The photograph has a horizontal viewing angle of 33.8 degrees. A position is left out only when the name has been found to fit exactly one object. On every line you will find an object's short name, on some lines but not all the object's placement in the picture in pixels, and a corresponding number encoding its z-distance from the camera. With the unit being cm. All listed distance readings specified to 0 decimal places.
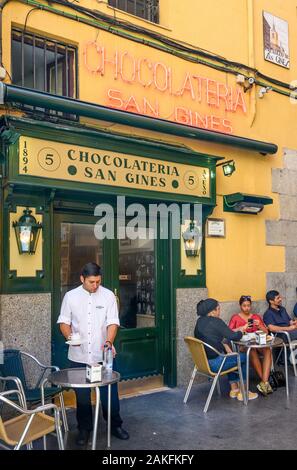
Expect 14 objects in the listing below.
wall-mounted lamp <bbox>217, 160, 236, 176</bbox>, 693
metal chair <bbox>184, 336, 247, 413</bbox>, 553
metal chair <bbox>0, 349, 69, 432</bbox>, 466
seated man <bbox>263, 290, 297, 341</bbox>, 712
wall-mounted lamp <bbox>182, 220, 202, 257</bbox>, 676
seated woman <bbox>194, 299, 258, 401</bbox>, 570
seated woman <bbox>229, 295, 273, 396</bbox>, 626
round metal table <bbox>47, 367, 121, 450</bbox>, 399
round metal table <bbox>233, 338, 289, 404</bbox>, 582
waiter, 467
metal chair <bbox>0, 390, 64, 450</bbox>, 345
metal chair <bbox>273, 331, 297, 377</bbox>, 659
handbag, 654
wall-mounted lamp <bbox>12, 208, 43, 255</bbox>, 523
